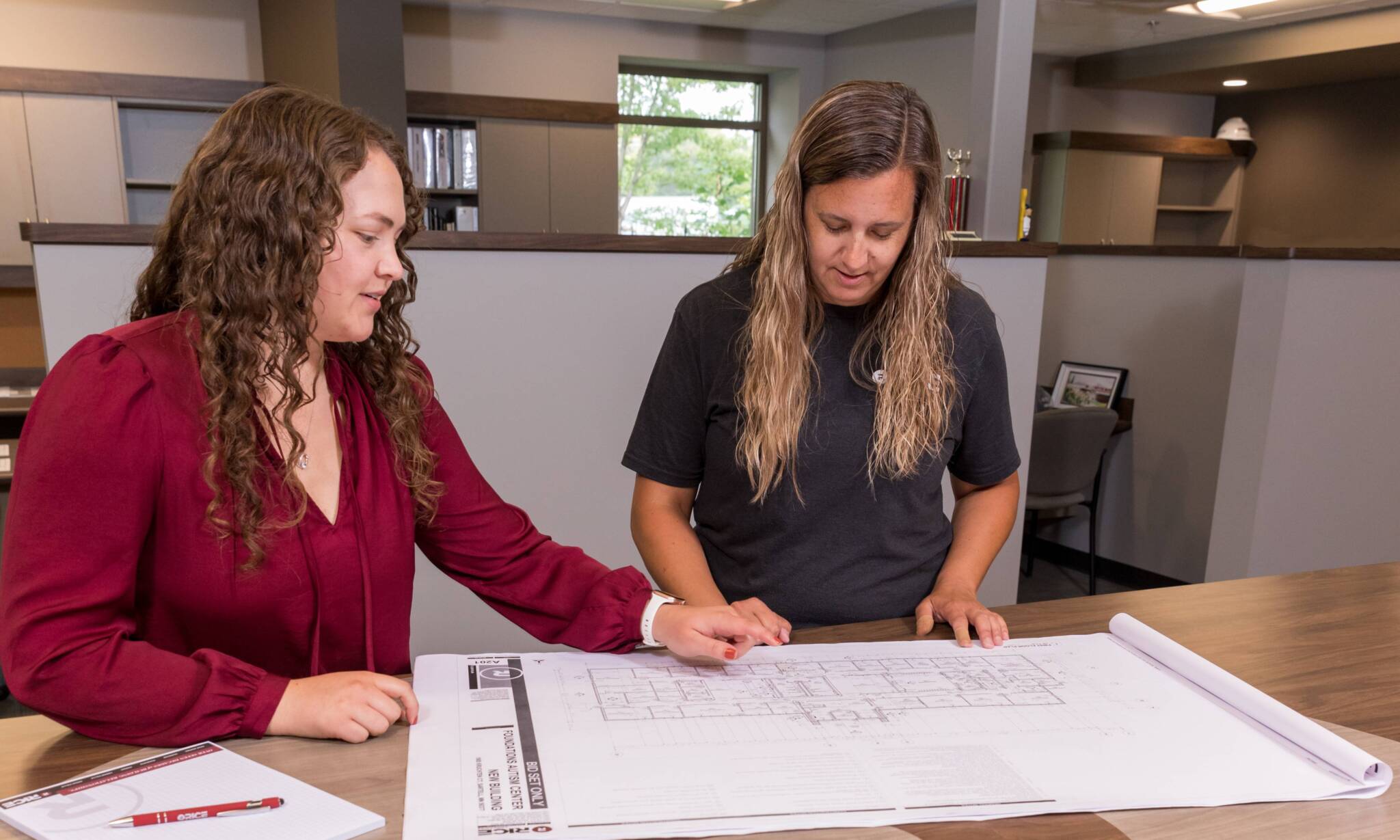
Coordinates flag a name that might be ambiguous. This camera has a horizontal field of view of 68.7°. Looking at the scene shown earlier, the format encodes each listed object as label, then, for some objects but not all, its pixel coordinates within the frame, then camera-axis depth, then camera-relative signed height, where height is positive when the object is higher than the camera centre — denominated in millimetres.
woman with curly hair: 933 -286
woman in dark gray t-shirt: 1347 -244
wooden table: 872 -513
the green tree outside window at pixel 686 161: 8039 +488
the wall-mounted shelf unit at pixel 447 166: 6453 +317
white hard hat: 8148 +826
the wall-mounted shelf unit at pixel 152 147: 5648 +347
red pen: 793 -467
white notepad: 792 -473
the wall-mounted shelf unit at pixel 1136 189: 7836 +351
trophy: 3293 +122
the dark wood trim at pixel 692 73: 7876 +1160
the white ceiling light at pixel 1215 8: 6125 +1364
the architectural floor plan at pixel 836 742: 859 -486
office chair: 3664 -804
